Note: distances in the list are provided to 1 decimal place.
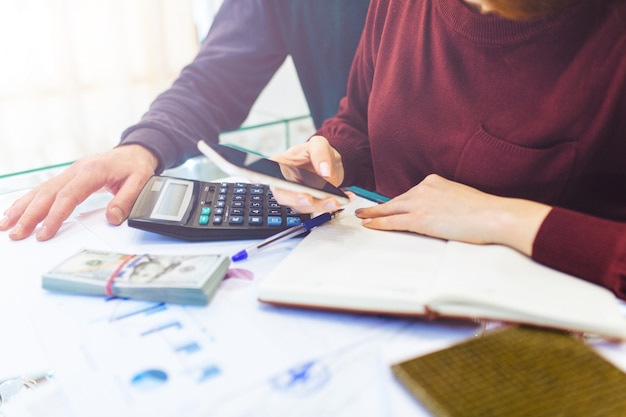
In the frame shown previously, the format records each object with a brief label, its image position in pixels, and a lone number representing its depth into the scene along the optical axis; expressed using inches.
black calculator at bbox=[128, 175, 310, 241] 22.4
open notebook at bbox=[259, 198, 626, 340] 15.3
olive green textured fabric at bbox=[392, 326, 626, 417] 12.2
